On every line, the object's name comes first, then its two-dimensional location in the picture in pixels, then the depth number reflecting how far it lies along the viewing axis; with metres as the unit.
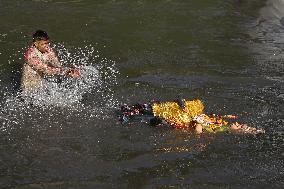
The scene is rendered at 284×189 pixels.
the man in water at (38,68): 19.92
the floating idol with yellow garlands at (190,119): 17.37
